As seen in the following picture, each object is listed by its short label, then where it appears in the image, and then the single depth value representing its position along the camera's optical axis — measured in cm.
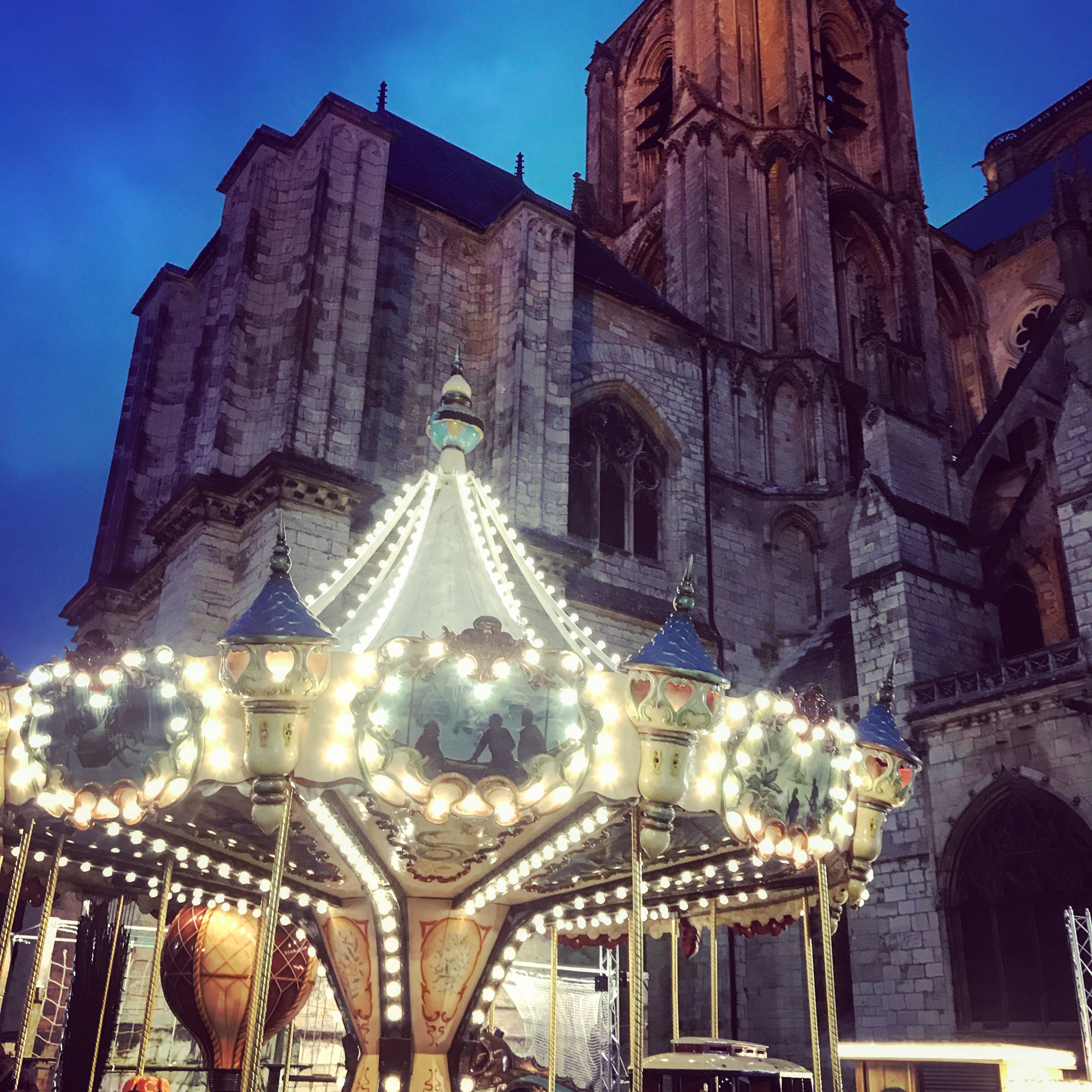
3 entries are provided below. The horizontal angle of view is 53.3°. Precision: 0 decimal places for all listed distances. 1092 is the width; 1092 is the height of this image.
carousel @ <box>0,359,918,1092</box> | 513
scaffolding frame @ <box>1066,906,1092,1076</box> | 962
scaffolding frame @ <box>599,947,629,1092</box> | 1122
